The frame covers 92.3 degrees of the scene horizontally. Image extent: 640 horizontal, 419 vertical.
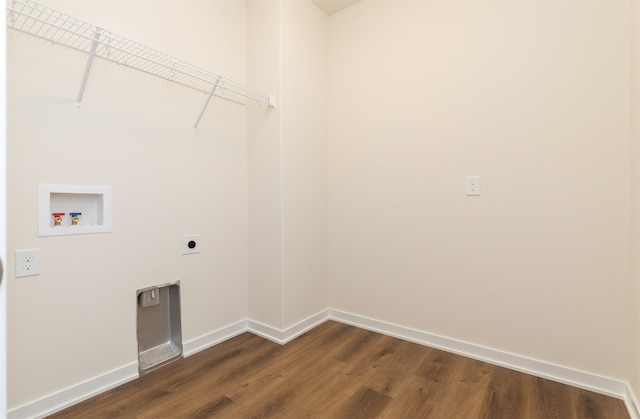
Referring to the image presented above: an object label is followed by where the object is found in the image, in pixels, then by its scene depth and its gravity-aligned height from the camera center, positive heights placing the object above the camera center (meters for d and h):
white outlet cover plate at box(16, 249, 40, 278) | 1.42 -0.23
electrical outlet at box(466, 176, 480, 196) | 1.99 +0.16
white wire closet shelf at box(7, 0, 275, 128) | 1.42 +0.90
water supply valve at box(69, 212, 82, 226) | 1.61 -0.03
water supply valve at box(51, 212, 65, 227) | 1.55 -0.03
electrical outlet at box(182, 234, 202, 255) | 2.07 -0.22
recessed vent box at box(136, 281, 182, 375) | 1.90 -0.74
